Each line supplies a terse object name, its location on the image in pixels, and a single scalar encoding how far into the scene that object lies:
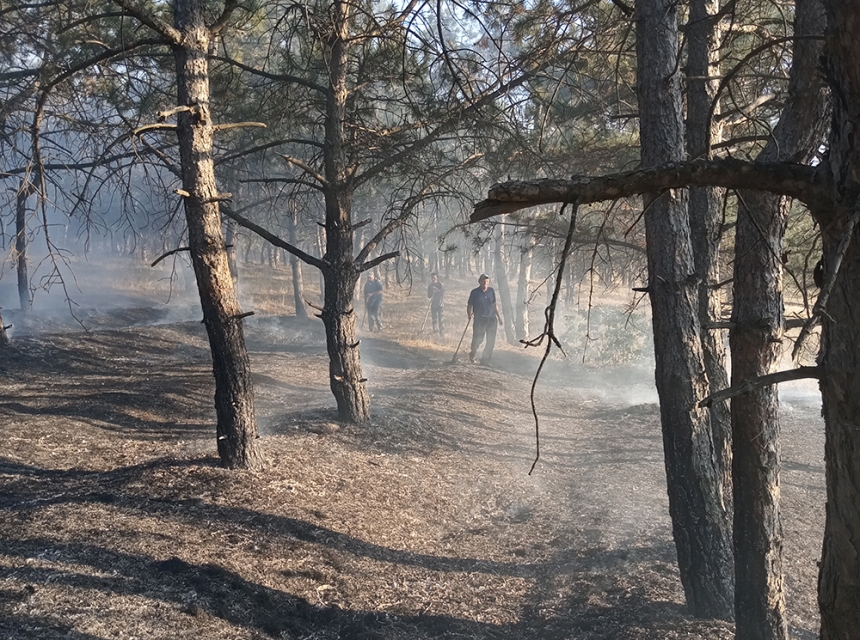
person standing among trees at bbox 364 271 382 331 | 20.49
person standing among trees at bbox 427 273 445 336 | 21.53
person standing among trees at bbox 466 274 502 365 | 15.05
